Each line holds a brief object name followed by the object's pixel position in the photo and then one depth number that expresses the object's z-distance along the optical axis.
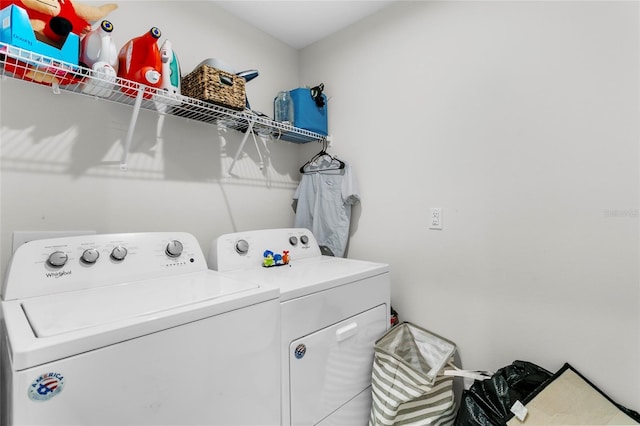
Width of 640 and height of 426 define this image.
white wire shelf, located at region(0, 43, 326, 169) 1.11
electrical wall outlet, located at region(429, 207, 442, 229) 1.68
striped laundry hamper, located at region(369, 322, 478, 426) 1.32
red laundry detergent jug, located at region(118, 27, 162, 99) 1.31
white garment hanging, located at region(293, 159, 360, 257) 2.01
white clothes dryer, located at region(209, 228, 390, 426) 1.18
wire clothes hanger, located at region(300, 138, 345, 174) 2.07
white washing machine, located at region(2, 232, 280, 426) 0.68
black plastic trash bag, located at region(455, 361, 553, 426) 1.22
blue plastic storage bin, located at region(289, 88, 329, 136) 2.02
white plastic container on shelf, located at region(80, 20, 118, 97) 1.23
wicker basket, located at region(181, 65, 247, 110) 1.46
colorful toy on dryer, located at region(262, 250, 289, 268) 1.59
